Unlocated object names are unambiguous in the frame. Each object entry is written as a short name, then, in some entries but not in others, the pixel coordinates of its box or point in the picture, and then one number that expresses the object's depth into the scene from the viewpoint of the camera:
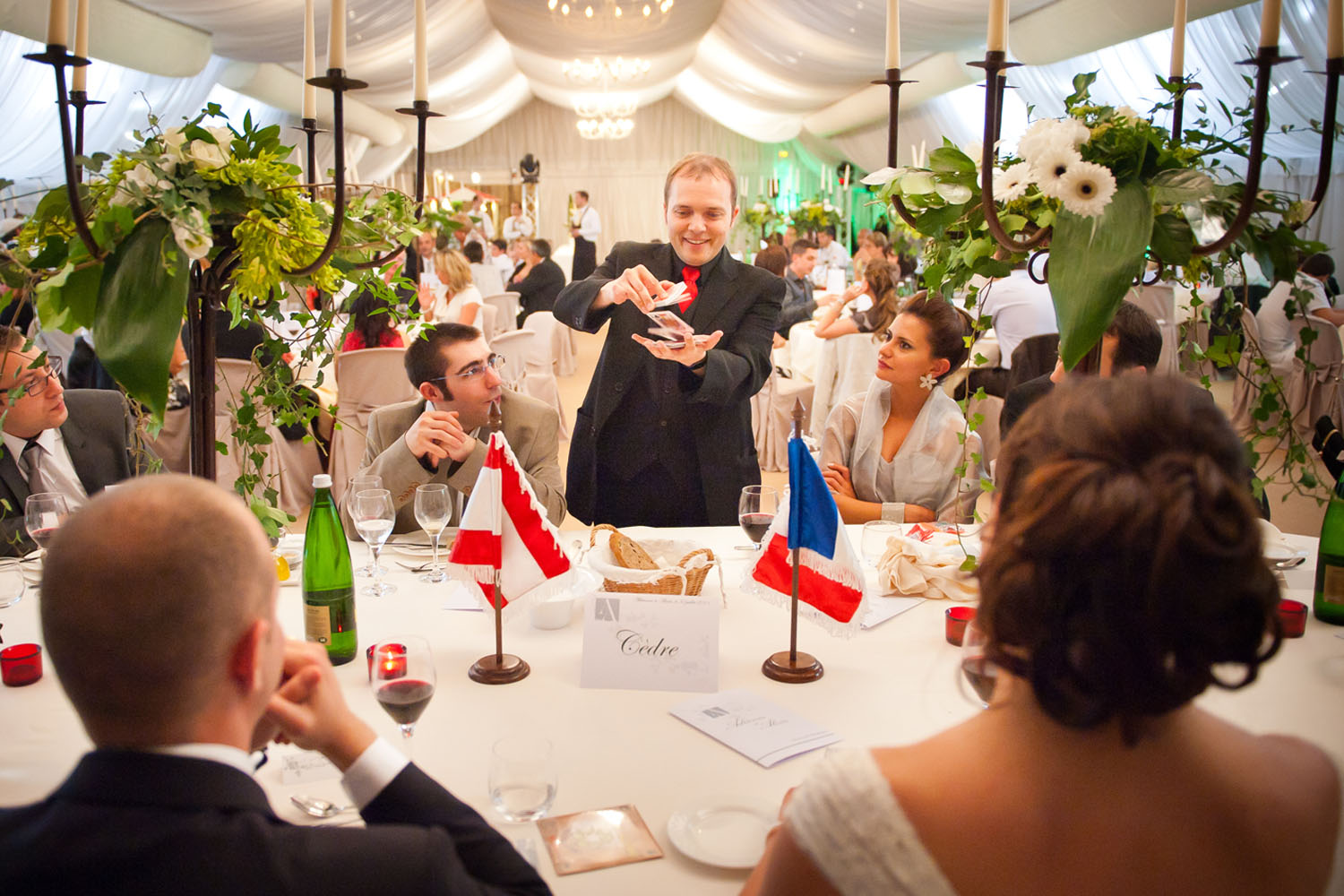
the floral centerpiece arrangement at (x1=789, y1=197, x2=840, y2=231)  10.83
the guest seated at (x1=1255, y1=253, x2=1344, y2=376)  6.54
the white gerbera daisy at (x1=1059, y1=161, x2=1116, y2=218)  1.45
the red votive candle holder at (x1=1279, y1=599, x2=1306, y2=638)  1.72
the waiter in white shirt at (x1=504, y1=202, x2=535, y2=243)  11.36
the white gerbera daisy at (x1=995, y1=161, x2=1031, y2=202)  1.54
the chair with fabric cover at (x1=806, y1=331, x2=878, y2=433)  5.65
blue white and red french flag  1.58
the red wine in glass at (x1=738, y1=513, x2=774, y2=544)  1.93
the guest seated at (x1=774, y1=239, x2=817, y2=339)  7.01
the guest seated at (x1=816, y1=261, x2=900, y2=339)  5.37
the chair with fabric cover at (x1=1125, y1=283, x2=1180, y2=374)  6.59
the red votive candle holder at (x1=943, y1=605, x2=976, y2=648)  1.68
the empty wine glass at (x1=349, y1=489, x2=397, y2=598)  1.94
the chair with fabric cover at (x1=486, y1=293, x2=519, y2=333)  9.09
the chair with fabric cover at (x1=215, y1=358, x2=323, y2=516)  4.14
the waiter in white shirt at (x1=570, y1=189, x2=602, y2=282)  11.95
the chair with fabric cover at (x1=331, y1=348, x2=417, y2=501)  4.59
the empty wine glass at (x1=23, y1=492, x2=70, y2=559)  1.92
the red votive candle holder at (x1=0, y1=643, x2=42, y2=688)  1.50
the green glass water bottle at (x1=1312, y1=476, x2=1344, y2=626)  1.80
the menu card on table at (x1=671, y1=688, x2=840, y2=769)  1.32
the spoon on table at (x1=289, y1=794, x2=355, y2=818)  1.16
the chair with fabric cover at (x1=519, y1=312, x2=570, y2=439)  6.68
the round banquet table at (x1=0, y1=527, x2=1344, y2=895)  1.22
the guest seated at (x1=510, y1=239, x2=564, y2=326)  9.59
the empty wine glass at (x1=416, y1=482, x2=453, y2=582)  1.97
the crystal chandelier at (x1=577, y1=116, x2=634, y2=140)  13.72
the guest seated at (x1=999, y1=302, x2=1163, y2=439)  2.62
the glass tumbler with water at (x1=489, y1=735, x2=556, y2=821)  1.15
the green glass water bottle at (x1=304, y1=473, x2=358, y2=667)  1.62
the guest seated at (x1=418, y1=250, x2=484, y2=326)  6.73
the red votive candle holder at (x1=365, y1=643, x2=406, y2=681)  1.22
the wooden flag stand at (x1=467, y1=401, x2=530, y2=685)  1.53
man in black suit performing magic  2.59
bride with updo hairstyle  0.73
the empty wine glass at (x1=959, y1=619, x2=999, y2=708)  0.92
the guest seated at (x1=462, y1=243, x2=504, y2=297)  9.77
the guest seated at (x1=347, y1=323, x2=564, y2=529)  2.57
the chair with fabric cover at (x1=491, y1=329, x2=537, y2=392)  5.92
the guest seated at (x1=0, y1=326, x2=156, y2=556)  2.40
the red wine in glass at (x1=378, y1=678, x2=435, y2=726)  1.22
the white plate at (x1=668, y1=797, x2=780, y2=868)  1.08
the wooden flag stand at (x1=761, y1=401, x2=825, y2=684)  1.54
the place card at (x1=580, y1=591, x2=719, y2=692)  1.51
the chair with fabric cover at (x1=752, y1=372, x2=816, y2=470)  6.23
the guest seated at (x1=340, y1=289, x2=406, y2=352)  4.61
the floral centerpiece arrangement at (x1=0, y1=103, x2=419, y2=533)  1.44
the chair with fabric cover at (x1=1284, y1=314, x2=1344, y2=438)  5.80
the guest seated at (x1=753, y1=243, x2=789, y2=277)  6.71
